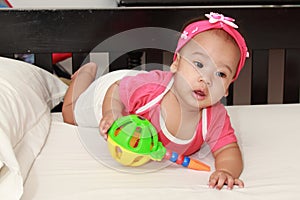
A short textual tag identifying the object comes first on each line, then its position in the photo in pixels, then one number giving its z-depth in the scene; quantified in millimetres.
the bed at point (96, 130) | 860
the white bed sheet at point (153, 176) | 843
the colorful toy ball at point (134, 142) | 901
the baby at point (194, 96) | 935
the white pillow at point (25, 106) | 915
